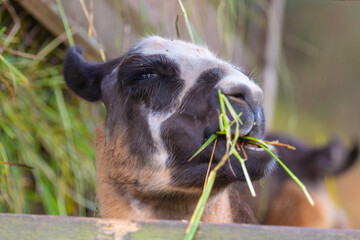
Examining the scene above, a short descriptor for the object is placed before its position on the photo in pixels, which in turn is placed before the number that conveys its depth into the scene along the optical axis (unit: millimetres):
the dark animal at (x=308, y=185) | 10055
